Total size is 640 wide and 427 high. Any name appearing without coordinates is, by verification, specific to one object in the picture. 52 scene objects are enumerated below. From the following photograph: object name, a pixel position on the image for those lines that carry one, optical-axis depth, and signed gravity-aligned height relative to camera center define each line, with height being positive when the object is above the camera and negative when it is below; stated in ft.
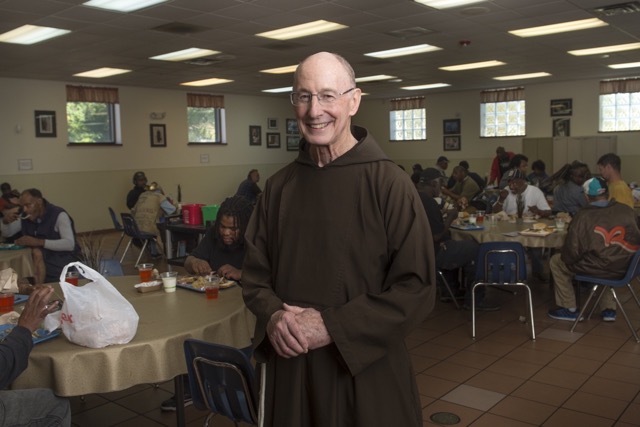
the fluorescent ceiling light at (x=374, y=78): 40.19 +5.43
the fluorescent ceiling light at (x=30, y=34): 23.99 +5.33
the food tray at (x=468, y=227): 18.73 -2.11
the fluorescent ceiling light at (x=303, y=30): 24.32 +5.35
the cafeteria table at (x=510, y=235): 17.43 -2.27
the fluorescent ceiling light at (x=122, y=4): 20.03 +5.30
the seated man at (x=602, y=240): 15.20 -2.10
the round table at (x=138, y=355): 7.55 -2.39
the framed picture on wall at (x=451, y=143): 51.13 +1.27
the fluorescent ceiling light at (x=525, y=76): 41.16 +5.46
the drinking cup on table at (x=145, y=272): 10.83 -1.86
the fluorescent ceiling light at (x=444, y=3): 21.16 +5.35
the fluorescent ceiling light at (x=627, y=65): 36.83 +5.41
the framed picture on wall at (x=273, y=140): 52.75 +1.92
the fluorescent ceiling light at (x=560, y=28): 25.07 +5.39
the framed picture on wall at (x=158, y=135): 43.04 +2.10
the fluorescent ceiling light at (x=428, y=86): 45.96 +5.51
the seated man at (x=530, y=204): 21.95 -1.73
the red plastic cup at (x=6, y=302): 9.55 -2.05
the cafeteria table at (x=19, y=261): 15.48 -2.34
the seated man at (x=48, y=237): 15.88 -1.80
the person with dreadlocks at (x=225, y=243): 11.70 -1.53
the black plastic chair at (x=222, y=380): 7.44 -2.69
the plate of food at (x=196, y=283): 10.45 -2.04
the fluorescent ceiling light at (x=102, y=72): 34.17 +5.32
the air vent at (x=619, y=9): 21.72 +5.24
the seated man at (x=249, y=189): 32.70 -1.41
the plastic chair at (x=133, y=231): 26.33 -2.78
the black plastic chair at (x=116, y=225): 28.61 -2.72
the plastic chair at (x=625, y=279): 14.92 -3.09
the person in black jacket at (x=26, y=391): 7.14 -2.67
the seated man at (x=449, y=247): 17.42 -2.61
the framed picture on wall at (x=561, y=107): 44.86 +3.55
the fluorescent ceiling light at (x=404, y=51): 29.92 +5.37
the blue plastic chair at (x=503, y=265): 15.64 -2.74
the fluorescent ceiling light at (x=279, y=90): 46.00 +5.49
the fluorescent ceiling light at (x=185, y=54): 29.30 +5.37
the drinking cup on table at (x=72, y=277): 10.55 -1.91
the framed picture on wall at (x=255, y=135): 50.89 +2.29
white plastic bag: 7.48 -1.81
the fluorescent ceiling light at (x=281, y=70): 35.10 +5.38
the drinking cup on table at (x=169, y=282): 10.38 -1.96
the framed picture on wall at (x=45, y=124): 36.83 +2.61
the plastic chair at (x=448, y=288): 18.27 -3.82
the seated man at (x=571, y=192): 23.38 -1.39
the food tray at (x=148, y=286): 10.39 -2.04
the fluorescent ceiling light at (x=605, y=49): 30.77 +5.40
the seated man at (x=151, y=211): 26.81 -1.97
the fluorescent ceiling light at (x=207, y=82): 40.24 +5.43
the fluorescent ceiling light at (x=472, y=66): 35.63 +5.44
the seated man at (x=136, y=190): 31.24 -1.24
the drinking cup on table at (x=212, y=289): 9.89 -2.00
